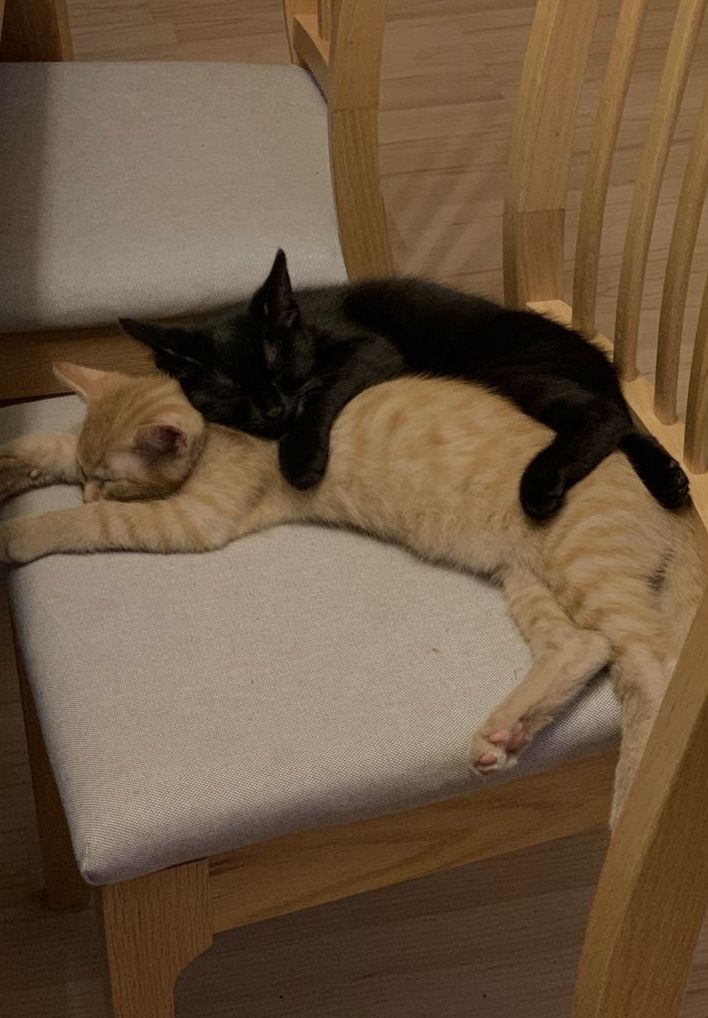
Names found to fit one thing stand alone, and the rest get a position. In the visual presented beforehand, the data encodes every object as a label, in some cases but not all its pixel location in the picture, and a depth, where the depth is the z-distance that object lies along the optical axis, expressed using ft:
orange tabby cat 2.84
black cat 3.55
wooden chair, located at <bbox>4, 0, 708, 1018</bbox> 2.26
